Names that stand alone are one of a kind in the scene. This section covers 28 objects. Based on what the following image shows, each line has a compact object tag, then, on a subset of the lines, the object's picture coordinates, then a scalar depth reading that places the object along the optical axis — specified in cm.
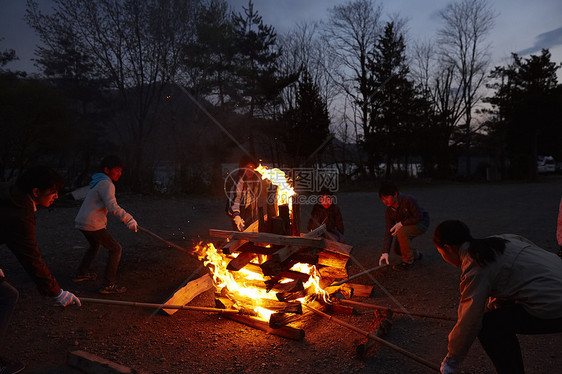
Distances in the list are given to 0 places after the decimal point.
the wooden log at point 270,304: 364
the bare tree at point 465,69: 3178
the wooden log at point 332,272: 419
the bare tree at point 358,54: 2729
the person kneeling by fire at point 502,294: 239
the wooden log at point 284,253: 373
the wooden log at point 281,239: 381
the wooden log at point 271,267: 374
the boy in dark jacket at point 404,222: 552
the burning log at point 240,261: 387
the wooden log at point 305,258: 395
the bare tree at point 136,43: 1670
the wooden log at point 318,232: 452
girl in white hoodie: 456
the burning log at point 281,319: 353
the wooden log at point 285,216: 442
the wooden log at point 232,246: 400
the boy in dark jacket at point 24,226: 278
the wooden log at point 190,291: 418
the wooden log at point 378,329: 311
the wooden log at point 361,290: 464
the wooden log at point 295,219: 454
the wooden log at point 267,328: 349
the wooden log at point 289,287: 375
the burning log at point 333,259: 399
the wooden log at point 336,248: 390
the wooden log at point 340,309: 405
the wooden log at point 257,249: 403
